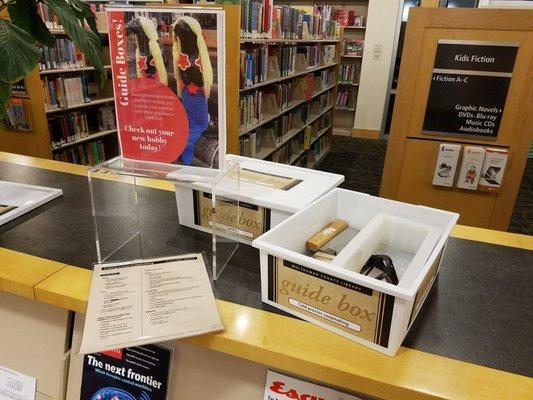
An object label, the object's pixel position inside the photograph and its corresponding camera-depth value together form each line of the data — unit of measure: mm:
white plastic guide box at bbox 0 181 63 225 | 1076
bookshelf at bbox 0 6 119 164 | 3166
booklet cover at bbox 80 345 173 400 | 867
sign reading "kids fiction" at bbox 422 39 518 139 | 1737
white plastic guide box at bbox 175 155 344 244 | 906
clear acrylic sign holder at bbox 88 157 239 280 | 856
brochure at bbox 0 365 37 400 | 996
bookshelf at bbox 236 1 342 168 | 3215
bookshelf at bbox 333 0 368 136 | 6402
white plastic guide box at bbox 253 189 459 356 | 625
